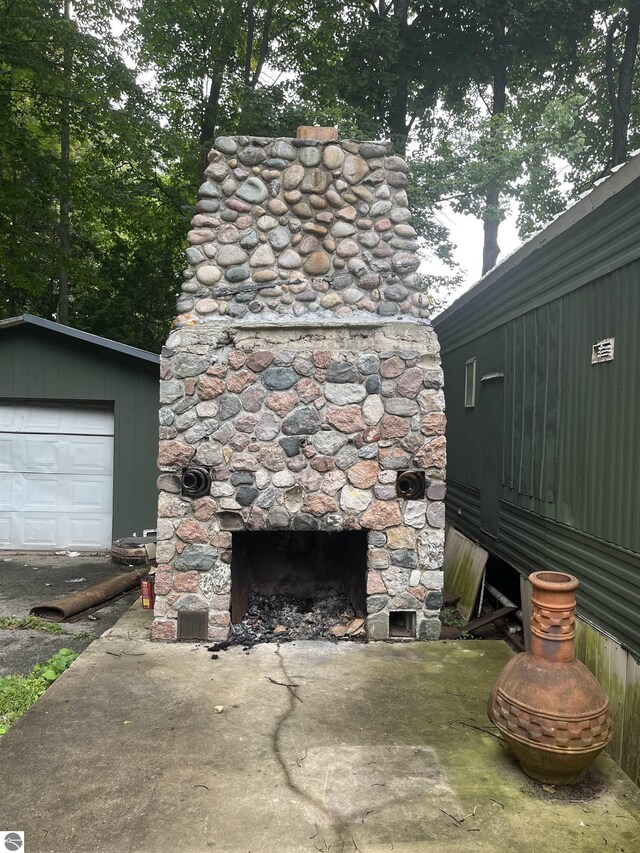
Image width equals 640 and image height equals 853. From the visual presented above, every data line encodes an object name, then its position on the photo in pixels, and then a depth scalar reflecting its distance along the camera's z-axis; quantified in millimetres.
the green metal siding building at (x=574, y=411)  3611
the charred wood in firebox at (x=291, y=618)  4988
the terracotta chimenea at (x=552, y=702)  2740
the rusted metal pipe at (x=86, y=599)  5699
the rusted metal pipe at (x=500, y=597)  5523
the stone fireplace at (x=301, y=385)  4789
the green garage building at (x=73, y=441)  8375
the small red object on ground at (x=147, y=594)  5387
